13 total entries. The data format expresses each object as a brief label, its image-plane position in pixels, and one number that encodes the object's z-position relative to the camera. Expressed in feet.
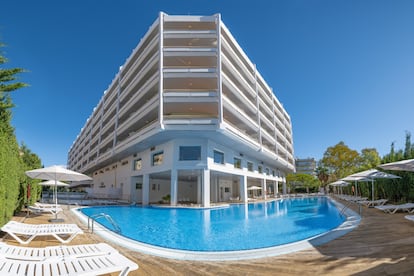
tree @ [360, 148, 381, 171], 133.18
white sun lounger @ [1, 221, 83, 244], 19.58
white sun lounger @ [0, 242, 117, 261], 11.80
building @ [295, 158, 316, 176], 366.55
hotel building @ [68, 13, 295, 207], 70.79
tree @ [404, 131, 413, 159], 57.01
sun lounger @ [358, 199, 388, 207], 55.15
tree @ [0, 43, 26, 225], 21.59
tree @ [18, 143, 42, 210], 39.33
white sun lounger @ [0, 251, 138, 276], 10.19
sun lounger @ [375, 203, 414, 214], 41.32
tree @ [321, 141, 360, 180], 141.18
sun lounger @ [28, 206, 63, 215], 41.12
